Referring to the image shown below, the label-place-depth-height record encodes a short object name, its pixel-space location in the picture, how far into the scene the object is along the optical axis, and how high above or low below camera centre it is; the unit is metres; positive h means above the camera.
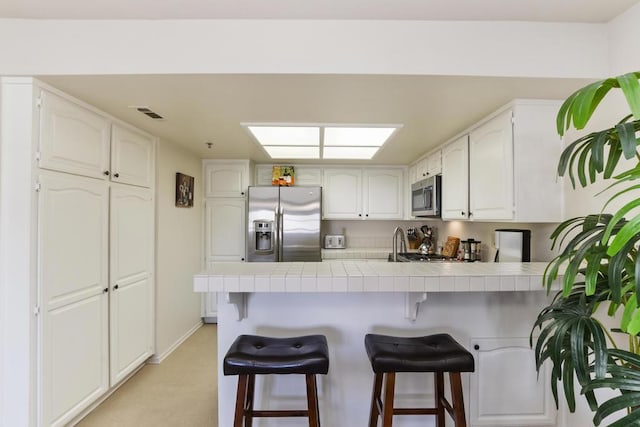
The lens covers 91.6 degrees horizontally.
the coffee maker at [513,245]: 2.19 -0.20
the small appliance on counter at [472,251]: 2.95 -0.32
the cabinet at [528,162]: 1.92 +0.35
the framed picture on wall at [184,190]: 3.28 +0.30
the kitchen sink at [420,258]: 3.39 -0.45
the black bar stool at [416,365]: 1.41 -0.67
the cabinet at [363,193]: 4.25 +0.33
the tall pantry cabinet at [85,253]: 1.76 -0.24
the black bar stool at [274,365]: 1.37 -0.65
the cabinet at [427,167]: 3.19 +0.57
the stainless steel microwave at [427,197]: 3.13 +0.23
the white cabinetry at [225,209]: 3.93 +0.11
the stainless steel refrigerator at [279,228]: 3.70 -0.13
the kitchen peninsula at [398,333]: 1.78 -0.67
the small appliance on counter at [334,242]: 4.47 -0.35
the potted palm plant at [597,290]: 0.86 -0.24
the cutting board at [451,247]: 3.45 -0.34
